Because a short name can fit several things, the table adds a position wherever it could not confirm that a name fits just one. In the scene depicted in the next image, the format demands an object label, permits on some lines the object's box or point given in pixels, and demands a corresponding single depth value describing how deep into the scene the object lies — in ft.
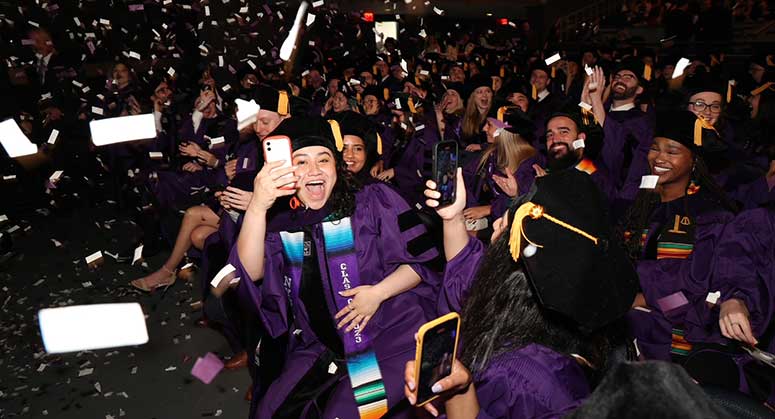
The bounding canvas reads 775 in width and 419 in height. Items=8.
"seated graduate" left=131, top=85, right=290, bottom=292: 13.56
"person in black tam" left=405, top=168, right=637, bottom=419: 5.18
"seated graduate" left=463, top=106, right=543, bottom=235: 15.37
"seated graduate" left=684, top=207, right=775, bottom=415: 9.58
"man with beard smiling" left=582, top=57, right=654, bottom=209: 15.05
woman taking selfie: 8.98
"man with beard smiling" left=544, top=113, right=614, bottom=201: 14.90
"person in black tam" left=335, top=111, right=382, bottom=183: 14.74
